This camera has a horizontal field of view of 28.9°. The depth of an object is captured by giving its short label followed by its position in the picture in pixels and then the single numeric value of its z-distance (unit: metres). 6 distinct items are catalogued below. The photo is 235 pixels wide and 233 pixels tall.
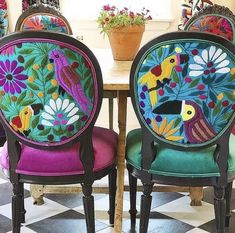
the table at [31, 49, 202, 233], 1.79
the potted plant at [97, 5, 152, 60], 2.20
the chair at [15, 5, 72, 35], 2.70
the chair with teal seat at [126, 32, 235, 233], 1.57
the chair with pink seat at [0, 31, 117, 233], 1.56
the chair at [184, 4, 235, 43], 2.52
